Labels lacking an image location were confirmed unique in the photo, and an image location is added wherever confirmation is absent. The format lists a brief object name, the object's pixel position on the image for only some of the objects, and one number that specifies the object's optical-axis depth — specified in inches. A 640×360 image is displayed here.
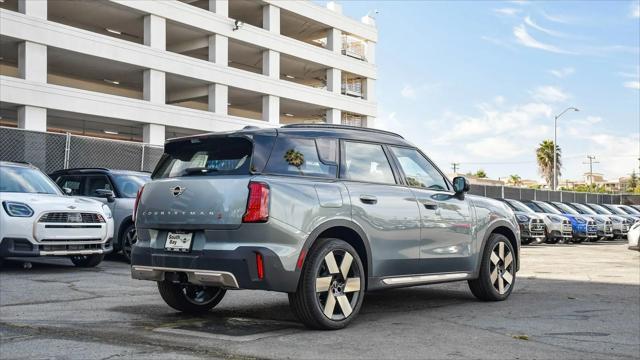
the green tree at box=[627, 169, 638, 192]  5558.1
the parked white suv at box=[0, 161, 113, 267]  428.1
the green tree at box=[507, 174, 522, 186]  5527.1
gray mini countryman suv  235.8
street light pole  1971.0
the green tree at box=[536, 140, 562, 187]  3801.7
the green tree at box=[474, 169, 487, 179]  5230.3
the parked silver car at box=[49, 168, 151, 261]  528.7
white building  1342.3
